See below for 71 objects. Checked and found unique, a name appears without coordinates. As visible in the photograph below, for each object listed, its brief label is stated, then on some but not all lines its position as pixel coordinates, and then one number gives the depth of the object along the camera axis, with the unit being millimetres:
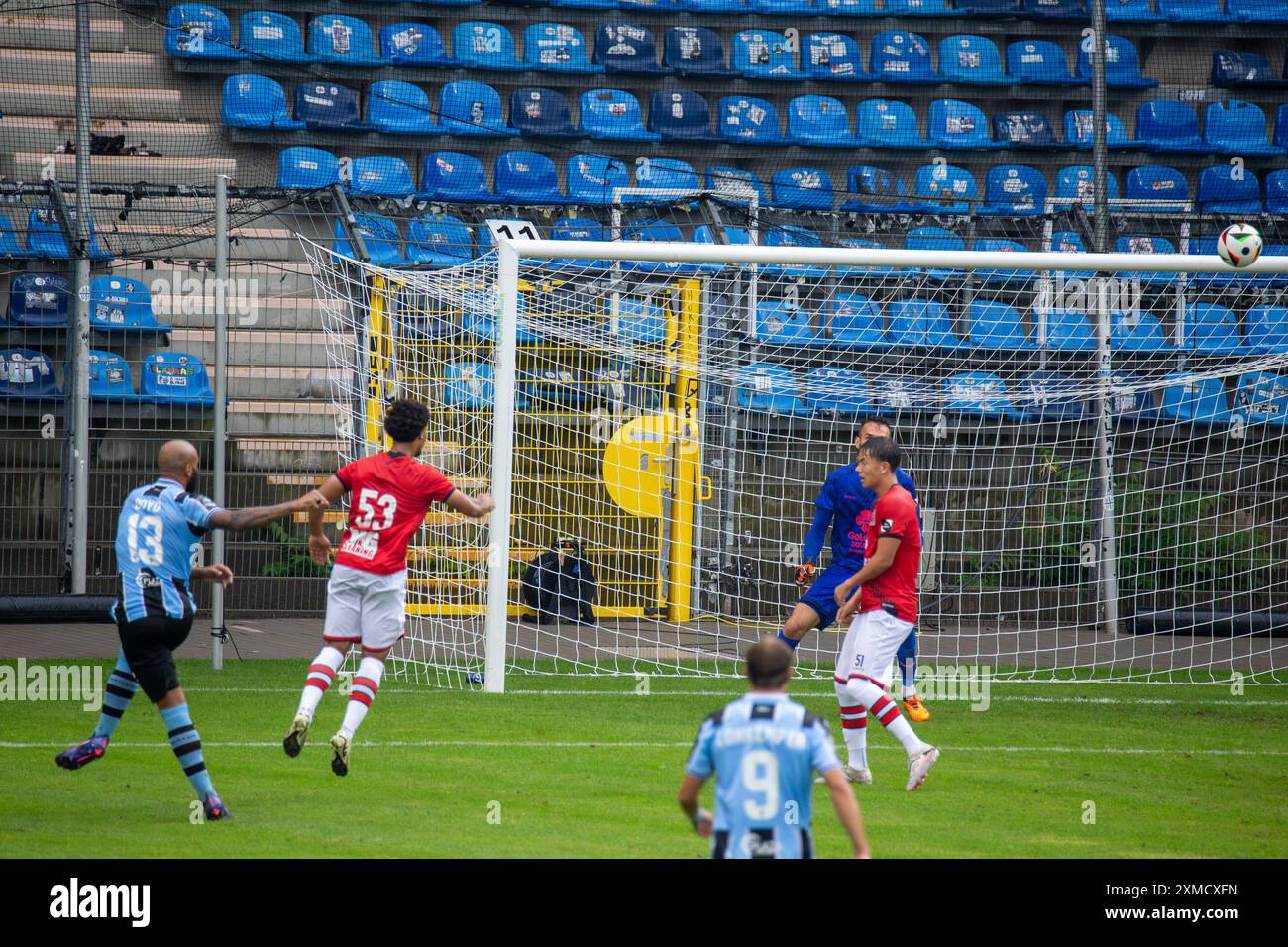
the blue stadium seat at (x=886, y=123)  20859
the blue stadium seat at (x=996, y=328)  16078
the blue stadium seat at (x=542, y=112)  20109
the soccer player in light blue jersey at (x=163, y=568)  7172
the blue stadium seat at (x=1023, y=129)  21328
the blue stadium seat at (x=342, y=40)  20375
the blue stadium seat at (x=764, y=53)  21422
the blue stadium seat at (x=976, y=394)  13039
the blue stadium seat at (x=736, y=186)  18969
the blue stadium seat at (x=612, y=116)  20156
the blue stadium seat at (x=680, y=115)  20438
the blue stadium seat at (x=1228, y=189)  20766
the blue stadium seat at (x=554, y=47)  20938
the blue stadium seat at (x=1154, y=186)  20750
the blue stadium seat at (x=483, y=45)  20719
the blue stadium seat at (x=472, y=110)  19859
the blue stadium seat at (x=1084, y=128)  21516
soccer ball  10648
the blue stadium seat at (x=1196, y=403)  16164
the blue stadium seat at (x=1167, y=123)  21719
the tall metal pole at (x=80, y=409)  14070
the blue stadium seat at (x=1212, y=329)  16375
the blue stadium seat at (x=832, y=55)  21531
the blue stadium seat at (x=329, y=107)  19422
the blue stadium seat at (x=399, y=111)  19531
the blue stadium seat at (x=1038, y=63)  21625
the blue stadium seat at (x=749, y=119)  20656
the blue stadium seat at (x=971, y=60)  21562
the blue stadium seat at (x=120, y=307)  15586
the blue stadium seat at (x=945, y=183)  20391
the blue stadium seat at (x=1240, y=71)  22406
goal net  13672
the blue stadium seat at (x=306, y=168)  18641
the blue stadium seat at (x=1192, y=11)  22500
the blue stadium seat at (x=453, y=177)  19172
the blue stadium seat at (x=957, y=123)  21141
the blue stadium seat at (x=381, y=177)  18984
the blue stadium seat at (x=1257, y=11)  22594
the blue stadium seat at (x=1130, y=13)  22422
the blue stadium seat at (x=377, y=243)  16266
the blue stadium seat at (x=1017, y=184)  20391
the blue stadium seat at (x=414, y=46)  20516
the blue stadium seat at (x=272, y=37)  20141
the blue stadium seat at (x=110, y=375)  15328
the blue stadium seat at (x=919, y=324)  16188
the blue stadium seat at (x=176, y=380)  15398
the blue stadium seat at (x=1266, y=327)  16672
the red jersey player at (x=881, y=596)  8234
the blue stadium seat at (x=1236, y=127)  21656
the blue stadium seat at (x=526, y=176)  19234
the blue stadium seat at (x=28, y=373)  15336
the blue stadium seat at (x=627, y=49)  20812
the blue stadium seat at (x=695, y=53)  21000
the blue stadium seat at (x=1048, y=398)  13070
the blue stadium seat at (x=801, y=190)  19359
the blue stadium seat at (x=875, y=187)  19447
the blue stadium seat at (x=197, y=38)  19719
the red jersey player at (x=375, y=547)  8195
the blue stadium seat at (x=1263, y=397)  15684
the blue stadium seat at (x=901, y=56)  21594
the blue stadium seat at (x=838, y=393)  13727
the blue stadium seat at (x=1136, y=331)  16703
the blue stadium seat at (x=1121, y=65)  21812
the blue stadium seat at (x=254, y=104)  19156
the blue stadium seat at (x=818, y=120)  20625
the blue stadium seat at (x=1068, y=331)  15953
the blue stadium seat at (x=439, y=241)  16319
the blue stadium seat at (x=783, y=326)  15805
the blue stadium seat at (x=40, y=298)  15828
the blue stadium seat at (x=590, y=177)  19141
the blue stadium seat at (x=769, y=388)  13329
